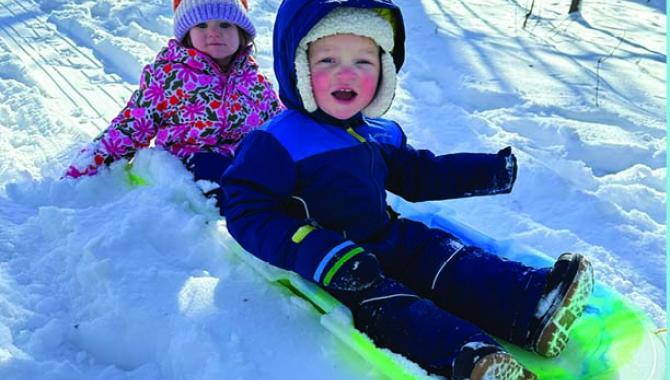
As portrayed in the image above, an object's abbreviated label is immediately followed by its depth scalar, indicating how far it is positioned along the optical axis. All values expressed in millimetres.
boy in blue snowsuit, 1780
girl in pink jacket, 3074
